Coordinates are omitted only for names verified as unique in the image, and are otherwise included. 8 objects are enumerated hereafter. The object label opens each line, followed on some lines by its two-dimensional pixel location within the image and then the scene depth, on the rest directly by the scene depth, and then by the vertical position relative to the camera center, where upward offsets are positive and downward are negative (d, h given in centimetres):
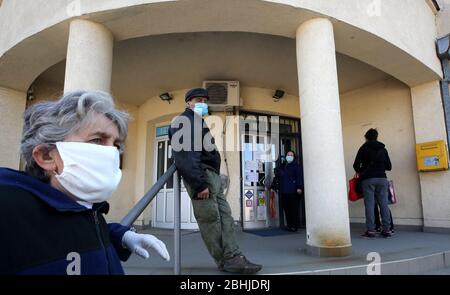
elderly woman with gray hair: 75 +1
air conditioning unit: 645 +202
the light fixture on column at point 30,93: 573 +185
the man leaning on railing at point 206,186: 273 +8
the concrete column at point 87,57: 363 +160
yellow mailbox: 536 +63
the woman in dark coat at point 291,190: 635 +8
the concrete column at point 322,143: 359 +59
